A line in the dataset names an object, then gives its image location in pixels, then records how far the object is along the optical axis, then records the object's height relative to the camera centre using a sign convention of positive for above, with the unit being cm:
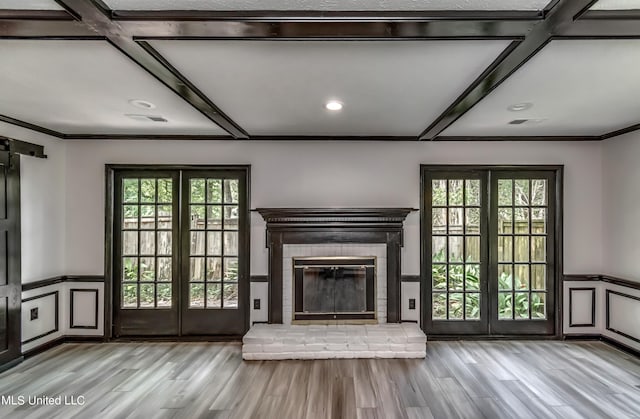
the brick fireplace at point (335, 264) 438 -64
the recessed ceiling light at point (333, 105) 306 +93
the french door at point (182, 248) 450 -46
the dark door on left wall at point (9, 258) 361 -48
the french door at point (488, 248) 453 -45
